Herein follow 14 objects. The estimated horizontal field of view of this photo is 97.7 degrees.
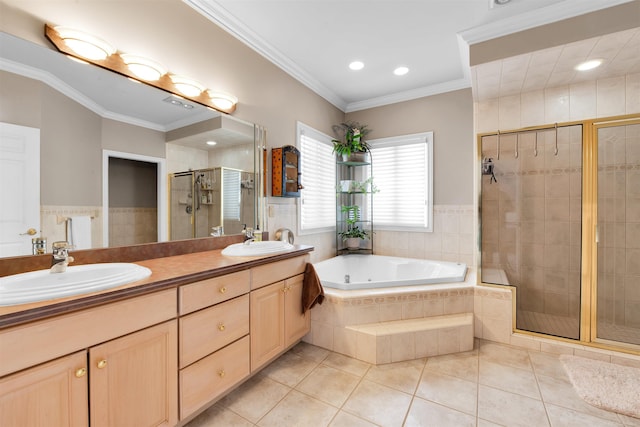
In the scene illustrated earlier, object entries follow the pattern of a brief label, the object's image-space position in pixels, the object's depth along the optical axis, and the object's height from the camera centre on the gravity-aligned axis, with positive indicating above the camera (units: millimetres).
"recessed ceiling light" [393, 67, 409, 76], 2947 +1520
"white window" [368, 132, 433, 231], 3469 +399
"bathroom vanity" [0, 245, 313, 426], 890 -550
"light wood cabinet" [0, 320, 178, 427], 885 -633
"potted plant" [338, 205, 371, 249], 3684 -254
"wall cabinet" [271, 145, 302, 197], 2678 +399
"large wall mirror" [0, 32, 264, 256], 1227 +347
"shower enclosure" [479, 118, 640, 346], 2246 -123
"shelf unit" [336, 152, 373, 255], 3723 +176
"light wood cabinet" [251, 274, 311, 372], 1777 -751
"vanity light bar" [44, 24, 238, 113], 1395 +872
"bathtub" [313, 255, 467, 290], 3055 -653
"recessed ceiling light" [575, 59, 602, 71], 2004 +1078
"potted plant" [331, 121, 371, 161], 3578 +946
